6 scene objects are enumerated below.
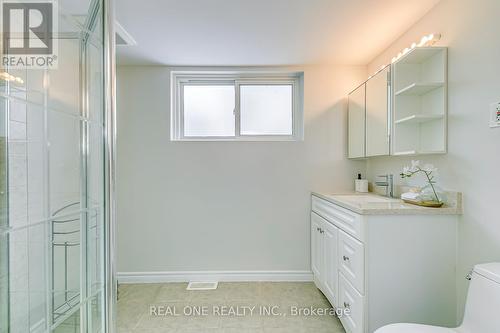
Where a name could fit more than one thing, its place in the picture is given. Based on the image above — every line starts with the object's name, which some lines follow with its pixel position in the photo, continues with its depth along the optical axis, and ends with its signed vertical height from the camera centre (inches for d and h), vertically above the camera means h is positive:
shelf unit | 64.4 +17.1
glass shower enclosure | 37.7 -3.6
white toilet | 43.4 -25.2
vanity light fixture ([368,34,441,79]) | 66.6 +33.1
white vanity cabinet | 58.9 -23.7
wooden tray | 61.5 -9.4
